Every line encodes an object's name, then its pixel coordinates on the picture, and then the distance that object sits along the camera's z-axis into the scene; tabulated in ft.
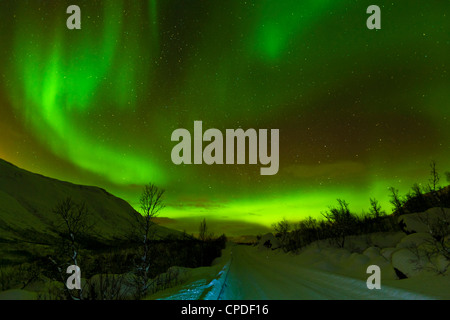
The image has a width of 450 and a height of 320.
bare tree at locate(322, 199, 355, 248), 90.67
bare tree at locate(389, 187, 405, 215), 154.01
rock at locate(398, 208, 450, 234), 63.77
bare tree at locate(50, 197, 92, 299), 42.47
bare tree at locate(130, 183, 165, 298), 52.01
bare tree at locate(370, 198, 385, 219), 170.21
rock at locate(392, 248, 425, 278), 35.55
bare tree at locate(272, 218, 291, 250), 141.18
